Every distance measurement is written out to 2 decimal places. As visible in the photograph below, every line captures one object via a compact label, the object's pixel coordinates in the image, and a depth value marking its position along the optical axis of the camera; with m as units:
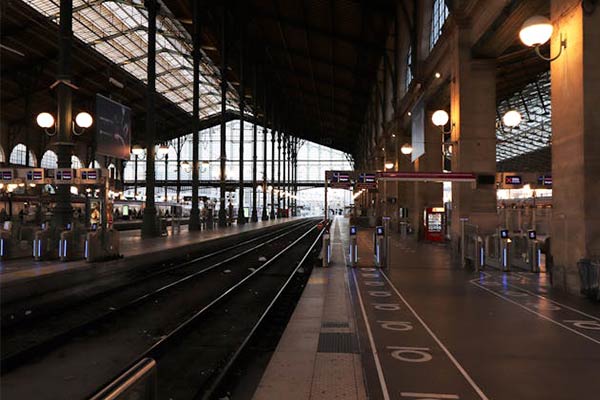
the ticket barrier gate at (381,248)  14.99
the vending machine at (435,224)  26.42
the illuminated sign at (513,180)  16.64
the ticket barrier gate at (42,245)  14.75
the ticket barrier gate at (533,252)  13.89
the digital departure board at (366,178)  15.33
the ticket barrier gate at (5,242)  15.29
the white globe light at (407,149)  25.38
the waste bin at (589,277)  9.32
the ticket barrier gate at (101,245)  14.04
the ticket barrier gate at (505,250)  14.22
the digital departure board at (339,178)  15.87
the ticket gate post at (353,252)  15.27
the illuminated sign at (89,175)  14.98
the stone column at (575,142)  9.75
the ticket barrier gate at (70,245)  14.42
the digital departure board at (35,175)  15.55
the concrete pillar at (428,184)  27.45
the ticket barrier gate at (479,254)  14.21
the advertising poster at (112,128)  17.19
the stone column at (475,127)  17.36
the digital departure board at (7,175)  16.67
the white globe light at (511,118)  14.54
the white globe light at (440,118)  15.64
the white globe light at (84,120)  16.42
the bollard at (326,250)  15.05
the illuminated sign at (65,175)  14.73
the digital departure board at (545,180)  17.02
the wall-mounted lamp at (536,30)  9.00
